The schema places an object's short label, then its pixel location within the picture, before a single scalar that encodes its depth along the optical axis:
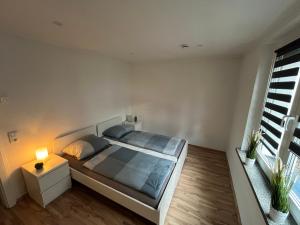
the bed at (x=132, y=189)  1.58
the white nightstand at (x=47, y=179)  1.85
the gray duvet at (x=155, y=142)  2.65
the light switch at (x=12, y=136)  1.83
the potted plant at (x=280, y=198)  1.05
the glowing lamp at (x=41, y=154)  2.01
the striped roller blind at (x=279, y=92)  1.31
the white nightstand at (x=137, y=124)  4.02
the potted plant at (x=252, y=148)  1.74
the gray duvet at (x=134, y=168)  1.78
